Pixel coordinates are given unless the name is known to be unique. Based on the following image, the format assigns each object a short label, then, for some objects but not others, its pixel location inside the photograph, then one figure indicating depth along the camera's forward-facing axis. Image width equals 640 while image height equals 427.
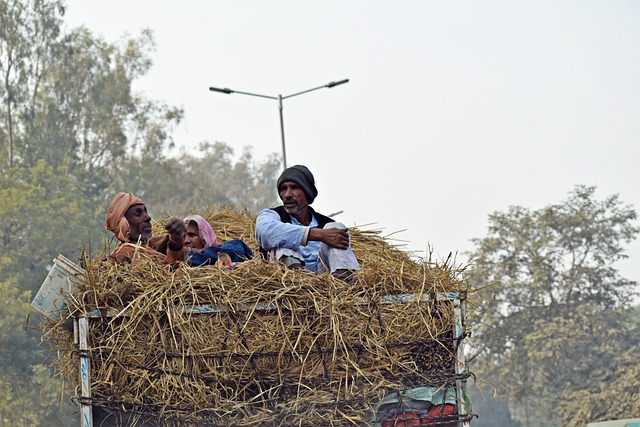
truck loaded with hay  10.13
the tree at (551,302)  86.25
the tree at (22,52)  91.94
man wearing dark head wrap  11.13
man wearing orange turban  13.92
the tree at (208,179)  100.87
